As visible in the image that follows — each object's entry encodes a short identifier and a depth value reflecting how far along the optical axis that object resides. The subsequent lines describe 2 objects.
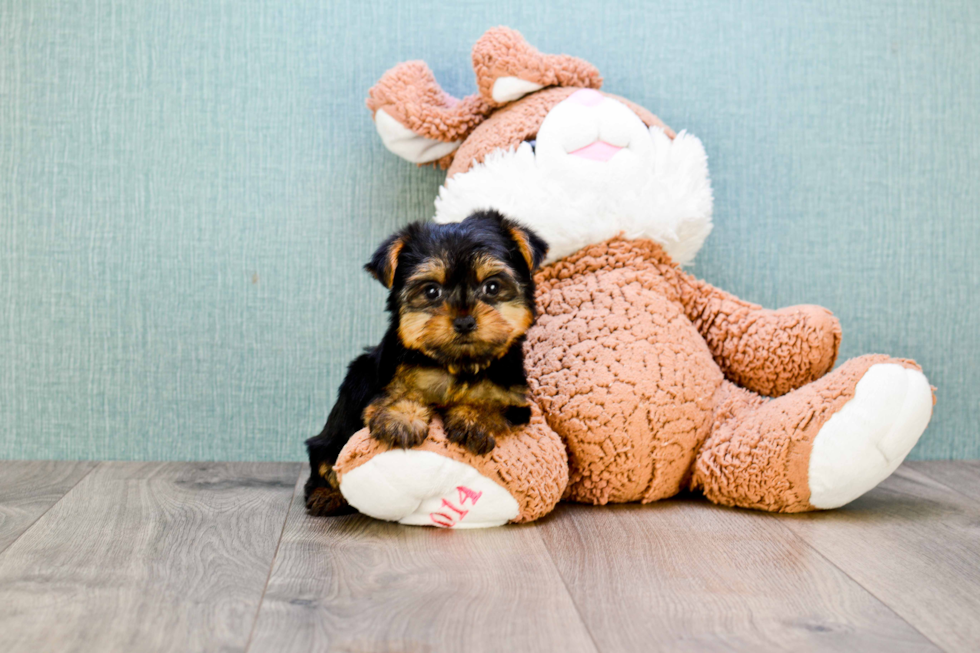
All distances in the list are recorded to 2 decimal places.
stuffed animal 0.77
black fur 0.74
